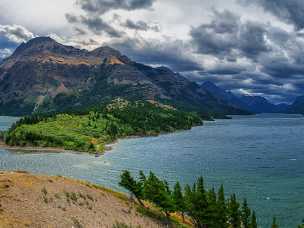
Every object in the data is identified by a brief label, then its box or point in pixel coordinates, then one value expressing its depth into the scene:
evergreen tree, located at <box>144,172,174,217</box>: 104.94
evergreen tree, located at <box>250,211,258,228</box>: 105.88
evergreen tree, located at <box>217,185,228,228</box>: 103.31
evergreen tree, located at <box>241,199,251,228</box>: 110.40
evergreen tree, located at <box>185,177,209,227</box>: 104.44
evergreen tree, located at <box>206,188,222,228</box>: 102.64
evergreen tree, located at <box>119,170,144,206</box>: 114.81
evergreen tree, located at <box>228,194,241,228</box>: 109.55
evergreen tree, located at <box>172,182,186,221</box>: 110.22
